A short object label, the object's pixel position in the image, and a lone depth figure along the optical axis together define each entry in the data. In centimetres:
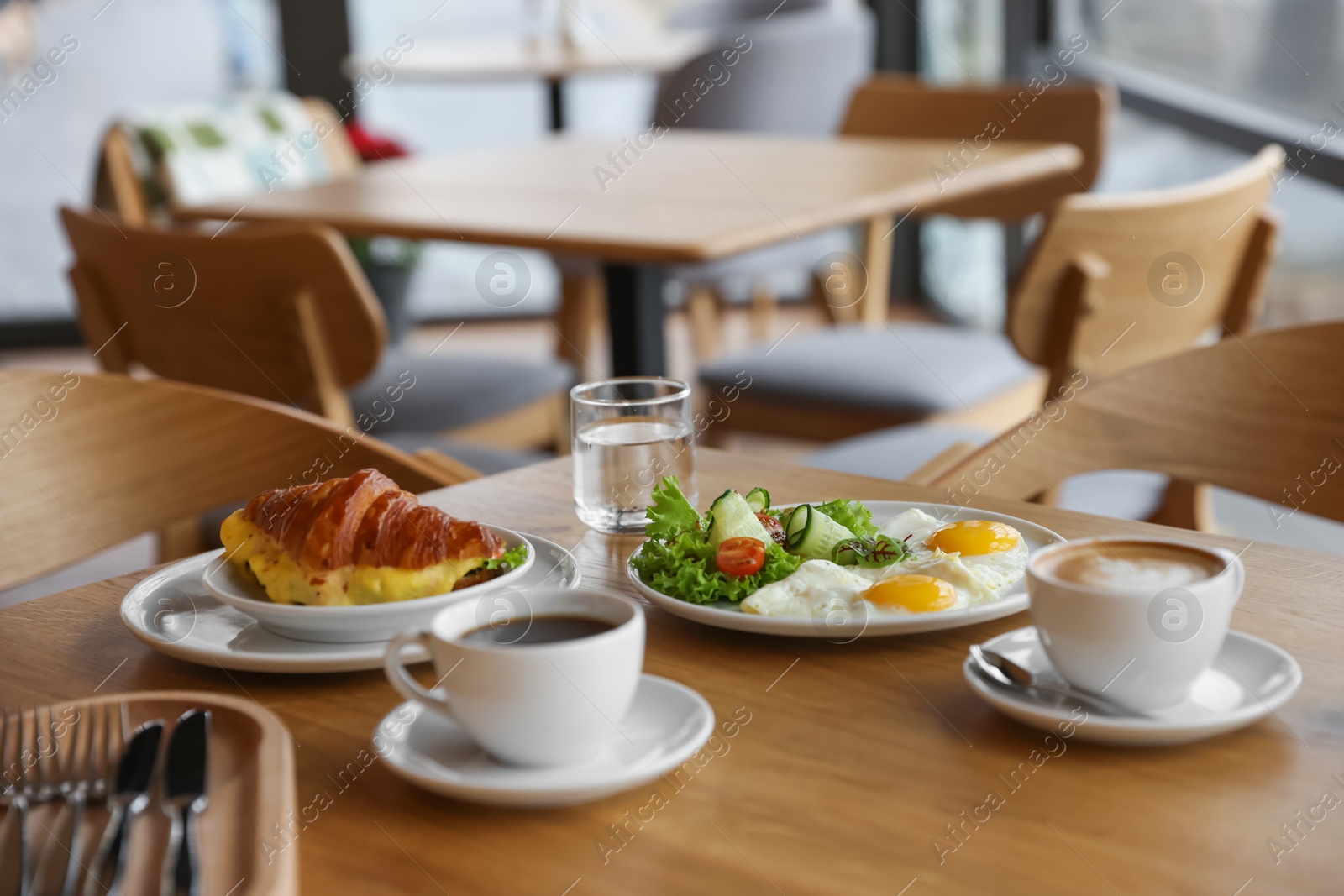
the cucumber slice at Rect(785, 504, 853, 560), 78
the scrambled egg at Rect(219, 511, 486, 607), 71
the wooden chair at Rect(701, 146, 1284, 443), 167
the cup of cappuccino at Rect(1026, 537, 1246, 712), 58
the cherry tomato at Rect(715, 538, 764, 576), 76
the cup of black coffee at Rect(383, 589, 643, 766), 55
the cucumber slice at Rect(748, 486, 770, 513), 85
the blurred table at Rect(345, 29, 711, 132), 358
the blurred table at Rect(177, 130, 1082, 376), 190
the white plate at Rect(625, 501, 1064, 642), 70
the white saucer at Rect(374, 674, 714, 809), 55
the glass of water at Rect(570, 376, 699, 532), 94
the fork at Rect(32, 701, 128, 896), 49
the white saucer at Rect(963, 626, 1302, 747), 58
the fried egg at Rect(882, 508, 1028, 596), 76
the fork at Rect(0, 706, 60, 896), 53
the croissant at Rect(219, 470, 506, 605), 71
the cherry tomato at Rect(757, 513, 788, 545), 80
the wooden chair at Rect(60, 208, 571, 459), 177
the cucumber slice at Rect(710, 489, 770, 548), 78
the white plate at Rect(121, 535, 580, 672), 69
